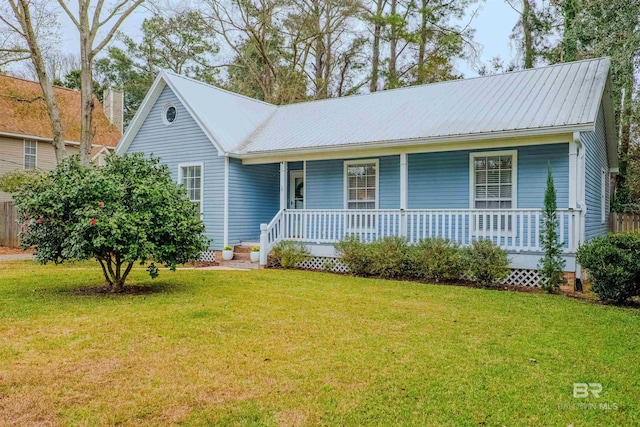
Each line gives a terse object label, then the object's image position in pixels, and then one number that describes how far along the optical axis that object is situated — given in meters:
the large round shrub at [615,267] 7.22
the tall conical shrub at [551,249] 8.55
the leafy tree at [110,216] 7.18
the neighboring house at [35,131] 20.08
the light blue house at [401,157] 9.80
